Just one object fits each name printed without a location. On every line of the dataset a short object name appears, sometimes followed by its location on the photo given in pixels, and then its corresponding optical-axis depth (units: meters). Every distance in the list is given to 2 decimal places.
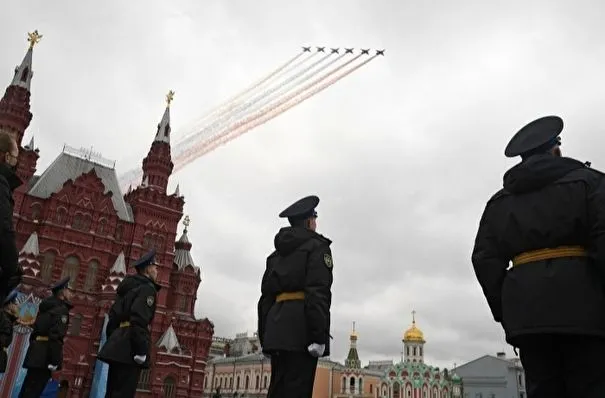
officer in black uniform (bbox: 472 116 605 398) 3.52
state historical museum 32.56
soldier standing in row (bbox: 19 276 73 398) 10.23
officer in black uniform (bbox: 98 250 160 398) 7.71
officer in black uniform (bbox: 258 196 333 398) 5.66
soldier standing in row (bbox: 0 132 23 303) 4.62
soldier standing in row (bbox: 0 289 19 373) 9.61
